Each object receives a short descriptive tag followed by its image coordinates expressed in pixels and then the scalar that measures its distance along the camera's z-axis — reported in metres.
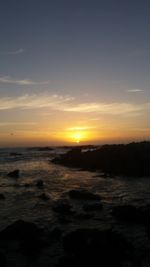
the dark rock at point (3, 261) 8.15
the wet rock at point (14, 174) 26.97
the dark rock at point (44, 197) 16.60
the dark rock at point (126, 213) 11.98
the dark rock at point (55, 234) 10.11
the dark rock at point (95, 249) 8.25
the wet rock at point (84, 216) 12.43
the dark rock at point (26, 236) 9.13
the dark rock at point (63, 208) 13.50
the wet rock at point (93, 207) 13.72
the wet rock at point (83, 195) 16.18
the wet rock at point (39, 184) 21.05
